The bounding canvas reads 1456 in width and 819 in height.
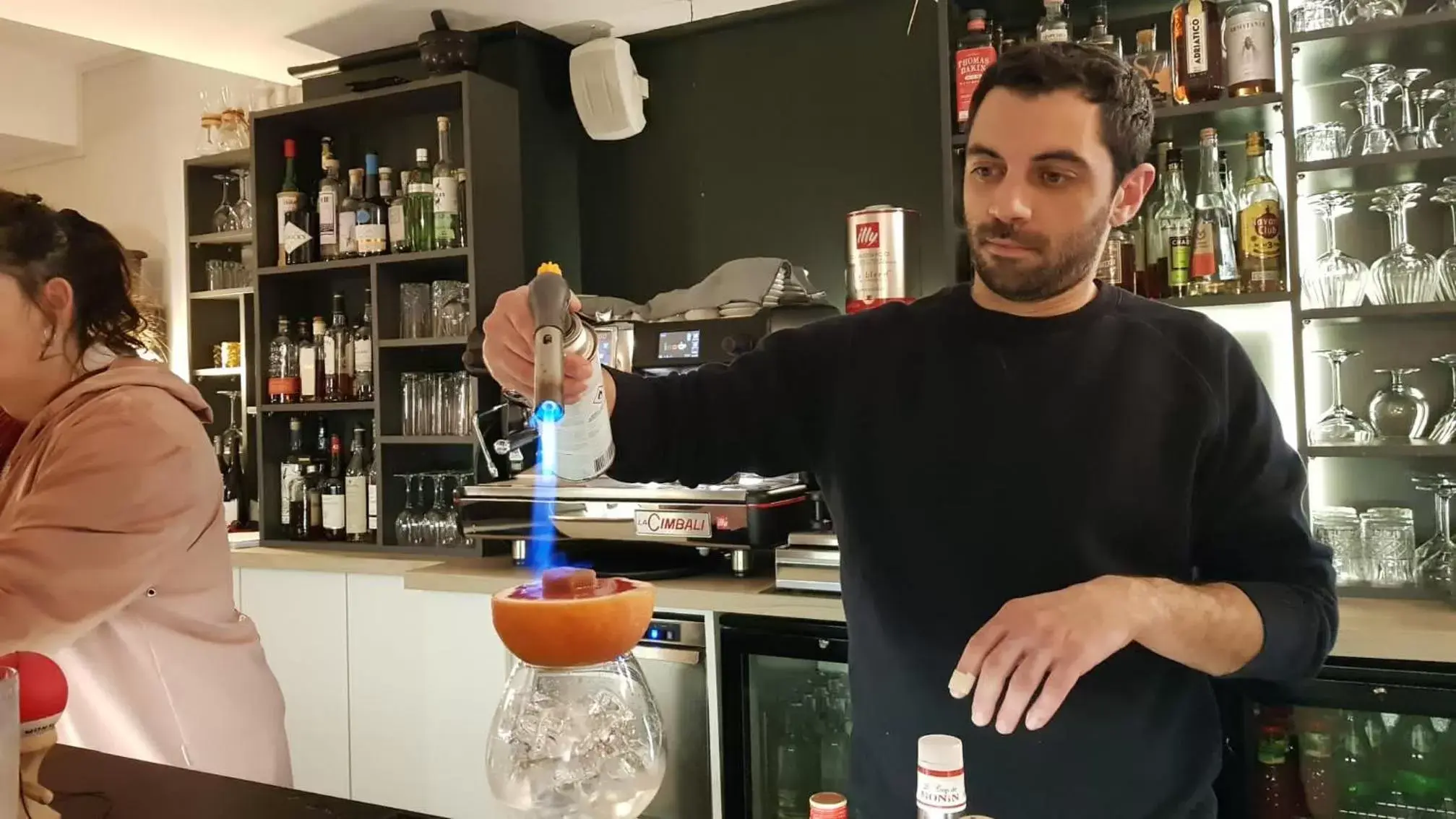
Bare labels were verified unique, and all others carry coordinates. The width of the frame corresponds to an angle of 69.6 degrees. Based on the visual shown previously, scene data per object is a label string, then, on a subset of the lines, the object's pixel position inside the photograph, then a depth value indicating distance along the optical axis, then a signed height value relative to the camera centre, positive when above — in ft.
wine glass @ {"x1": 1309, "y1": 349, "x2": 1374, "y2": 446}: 6.07 -0.12
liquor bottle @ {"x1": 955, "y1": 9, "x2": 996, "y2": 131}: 6.72 +2.30
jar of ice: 2.24 -0.68
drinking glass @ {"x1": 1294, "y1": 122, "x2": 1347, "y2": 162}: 6.24 +1.59
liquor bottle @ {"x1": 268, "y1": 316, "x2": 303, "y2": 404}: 9.20 +0.60
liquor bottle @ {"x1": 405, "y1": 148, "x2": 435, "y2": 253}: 8.60 +1.82
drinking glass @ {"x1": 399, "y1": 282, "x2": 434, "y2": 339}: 8.88 +1.02
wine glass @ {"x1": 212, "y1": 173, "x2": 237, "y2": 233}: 10.43 +2.17
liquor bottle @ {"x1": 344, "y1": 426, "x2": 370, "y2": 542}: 8.96 -0.62
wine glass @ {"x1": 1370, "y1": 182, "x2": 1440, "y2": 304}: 6.01 +0.81
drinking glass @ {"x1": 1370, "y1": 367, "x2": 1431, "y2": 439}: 6.12 -0.03
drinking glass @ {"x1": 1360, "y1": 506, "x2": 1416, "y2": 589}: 6.02 -0.81
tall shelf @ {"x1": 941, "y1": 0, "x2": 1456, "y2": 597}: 5.94 +1.20
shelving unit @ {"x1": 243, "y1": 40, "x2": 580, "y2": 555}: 8.38 +1.69
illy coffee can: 7.05 +1.09
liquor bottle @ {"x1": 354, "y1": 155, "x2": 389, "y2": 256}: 8.66 +1.79
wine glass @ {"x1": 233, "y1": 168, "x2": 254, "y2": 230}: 10.38 +2.30
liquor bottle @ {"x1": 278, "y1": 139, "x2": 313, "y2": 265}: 9.08 +1.80
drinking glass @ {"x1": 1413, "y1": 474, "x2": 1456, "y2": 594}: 5.89 -0.83
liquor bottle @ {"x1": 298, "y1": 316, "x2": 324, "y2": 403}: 9.11 +0.58
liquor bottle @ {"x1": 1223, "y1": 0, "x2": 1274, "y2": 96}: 6.21 +2.15
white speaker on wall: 8.77 +2.88
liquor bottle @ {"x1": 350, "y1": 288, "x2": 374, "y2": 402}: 8.91 +0.60
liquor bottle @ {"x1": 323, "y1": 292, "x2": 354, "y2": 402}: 9.13 +0.65
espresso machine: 6.71 -0.54
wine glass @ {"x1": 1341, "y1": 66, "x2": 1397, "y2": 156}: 6.05 +1.73
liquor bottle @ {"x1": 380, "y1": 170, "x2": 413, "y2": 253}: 8.69 +1.74
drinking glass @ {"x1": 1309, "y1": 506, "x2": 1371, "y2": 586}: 6.13 -0.81
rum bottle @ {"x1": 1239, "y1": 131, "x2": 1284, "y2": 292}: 6.30 +1.07
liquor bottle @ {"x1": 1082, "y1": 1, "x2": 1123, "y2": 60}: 6.65 +2.46
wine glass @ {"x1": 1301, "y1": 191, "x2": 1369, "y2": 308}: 6.18 +0.78
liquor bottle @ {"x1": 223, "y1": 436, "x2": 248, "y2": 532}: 10.82 -0.59
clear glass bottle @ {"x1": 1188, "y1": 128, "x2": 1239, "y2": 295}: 6.46 +1.02
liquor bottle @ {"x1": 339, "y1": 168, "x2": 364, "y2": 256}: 8.91 +1.87
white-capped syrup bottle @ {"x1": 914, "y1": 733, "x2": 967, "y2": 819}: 2.11 -0.74
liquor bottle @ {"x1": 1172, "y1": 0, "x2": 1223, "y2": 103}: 6.39 +2.22
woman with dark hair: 3.53 -0.31
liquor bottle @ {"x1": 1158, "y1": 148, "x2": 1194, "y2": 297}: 6.51 +1.16
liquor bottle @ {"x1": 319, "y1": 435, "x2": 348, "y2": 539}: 9.04 -0.59
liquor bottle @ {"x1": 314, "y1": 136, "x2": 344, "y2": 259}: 8.98 +1.93
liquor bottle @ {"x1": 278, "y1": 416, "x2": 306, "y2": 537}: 9.32 -0.47
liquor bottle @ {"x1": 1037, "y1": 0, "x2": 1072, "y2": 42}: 6.71 +2.50
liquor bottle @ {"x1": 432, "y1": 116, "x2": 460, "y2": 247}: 8.39 +1.85
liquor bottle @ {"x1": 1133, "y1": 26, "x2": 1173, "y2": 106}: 6.54 +2.17
